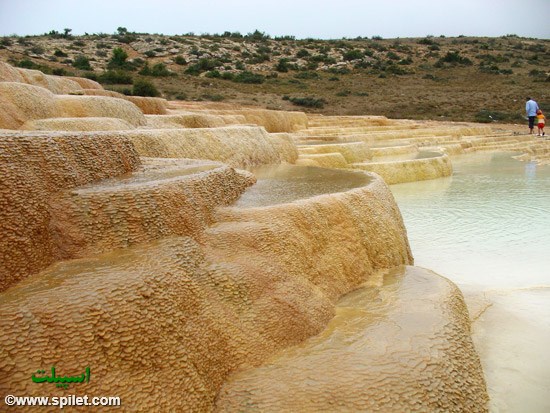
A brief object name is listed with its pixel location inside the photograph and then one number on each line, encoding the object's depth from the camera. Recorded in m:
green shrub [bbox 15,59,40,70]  18.16
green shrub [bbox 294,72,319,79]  28.42
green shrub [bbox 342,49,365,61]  33.53
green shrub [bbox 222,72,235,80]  24.61
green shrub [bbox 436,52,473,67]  33.06
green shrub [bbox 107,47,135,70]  23.34
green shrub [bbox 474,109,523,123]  22.67
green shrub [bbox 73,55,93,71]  22.30
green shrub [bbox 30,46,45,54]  23.62
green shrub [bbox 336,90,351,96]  25.53
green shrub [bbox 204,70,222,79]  24.57
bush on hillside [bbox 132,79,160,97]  14.73
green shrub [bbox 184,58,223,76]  25.34
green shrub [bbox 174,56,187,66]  27.41
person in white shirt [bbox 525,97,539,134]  18.41
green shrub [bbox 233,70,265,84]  24.62
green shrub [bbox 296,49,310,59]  33.78
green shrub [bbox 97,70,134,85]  17.61
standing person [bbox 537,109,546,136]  18.27
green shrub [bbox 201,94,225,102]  19.06
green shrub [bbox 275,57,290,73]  29.64
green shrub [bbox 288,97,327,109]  22.55
